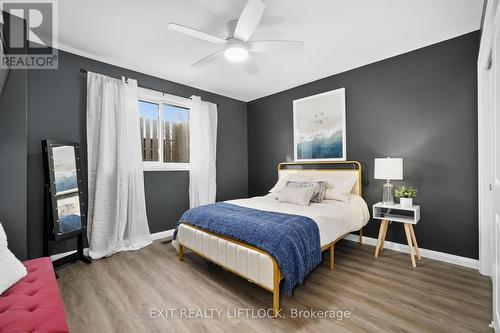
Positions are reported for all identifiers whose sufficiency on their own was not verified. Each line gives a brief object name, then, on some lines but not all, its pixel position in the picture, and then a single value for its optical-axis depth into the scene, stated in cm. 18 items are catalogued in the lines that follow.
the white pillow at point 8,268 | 139
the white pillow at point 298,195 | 303
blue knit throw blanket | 187
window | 371
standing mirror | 255
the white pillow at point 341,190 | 322
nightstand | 266
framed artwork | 369
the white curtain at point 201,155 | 405
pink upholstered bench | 110
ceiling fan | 190
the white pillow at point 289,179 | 373
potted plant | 277
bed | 192
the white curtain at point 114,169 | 300
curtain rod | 293
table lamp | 277
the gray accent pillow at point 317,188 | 319
